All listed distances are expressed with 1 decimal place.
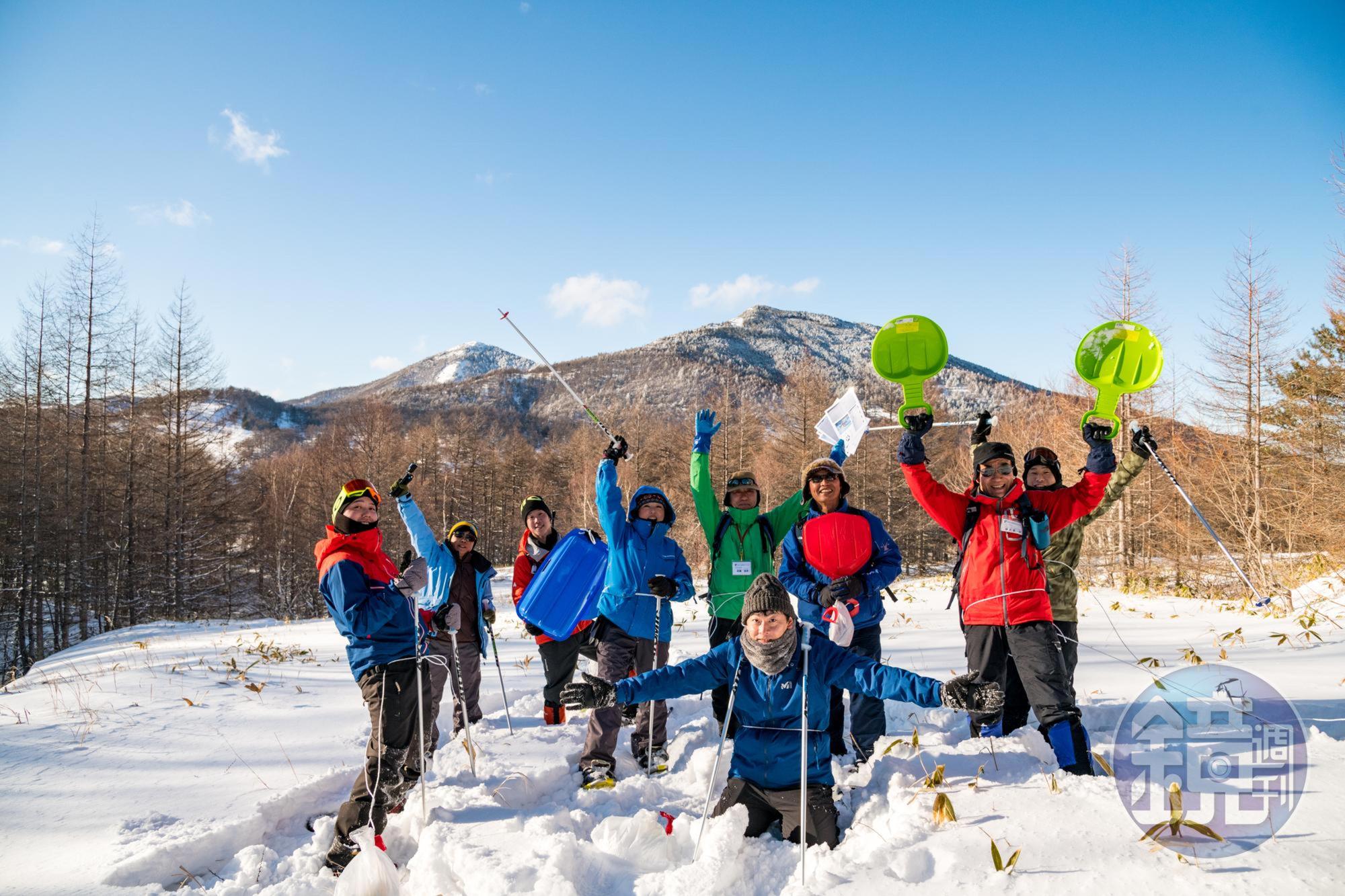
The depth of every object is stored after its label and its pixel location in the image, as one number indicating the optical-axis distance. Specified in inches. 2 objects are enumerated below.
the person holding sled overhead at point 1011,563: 135.6
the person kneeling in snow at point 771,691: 127.6
